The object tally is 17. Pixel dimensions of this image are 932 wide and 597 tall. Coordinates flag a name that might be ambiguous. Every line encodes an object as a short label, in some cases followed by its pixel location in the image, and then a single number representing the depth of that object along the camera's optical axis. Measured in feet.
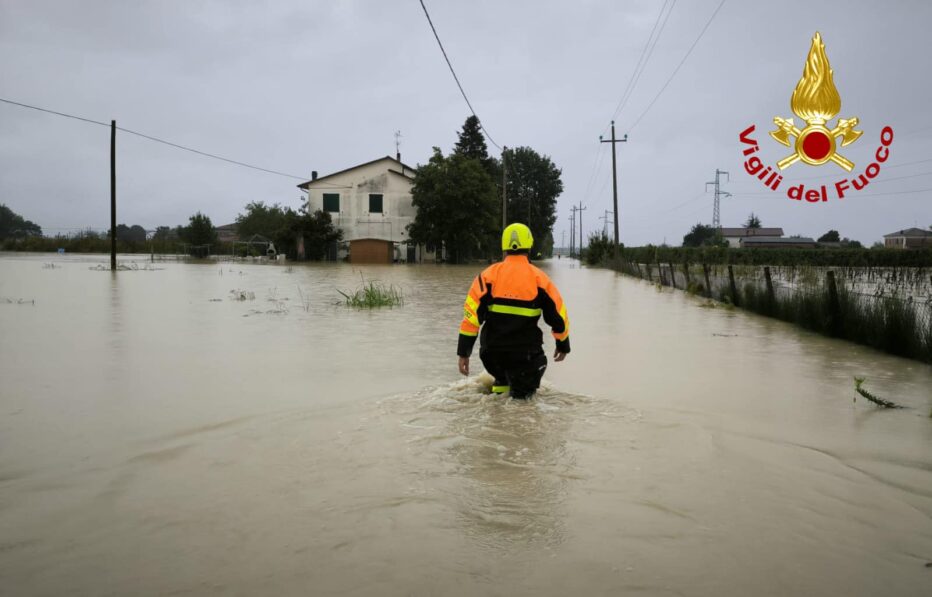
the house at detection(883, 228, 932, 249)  215.72
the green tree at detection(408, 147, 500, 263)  167.73
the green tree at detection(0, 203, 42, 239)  286.93
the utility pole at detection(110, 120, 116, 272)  105.50
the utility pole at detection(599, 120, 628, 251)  156.87
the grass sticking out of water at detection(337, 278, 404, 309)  51.98
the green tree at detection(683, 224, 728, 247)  387.12
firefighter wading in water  19.40
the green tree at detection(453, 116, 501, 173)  222.48
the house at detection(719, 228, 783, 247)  354.33
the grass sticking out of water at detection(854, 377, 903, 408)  20.90
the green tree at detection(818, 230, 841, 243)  325.62
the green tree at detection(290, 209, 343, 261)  170.50
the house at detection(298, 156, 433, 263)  175.11
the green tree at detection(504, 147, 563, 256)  274.98
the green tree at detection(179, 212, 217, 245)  185.98
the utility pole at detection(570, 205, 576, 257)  477.03
